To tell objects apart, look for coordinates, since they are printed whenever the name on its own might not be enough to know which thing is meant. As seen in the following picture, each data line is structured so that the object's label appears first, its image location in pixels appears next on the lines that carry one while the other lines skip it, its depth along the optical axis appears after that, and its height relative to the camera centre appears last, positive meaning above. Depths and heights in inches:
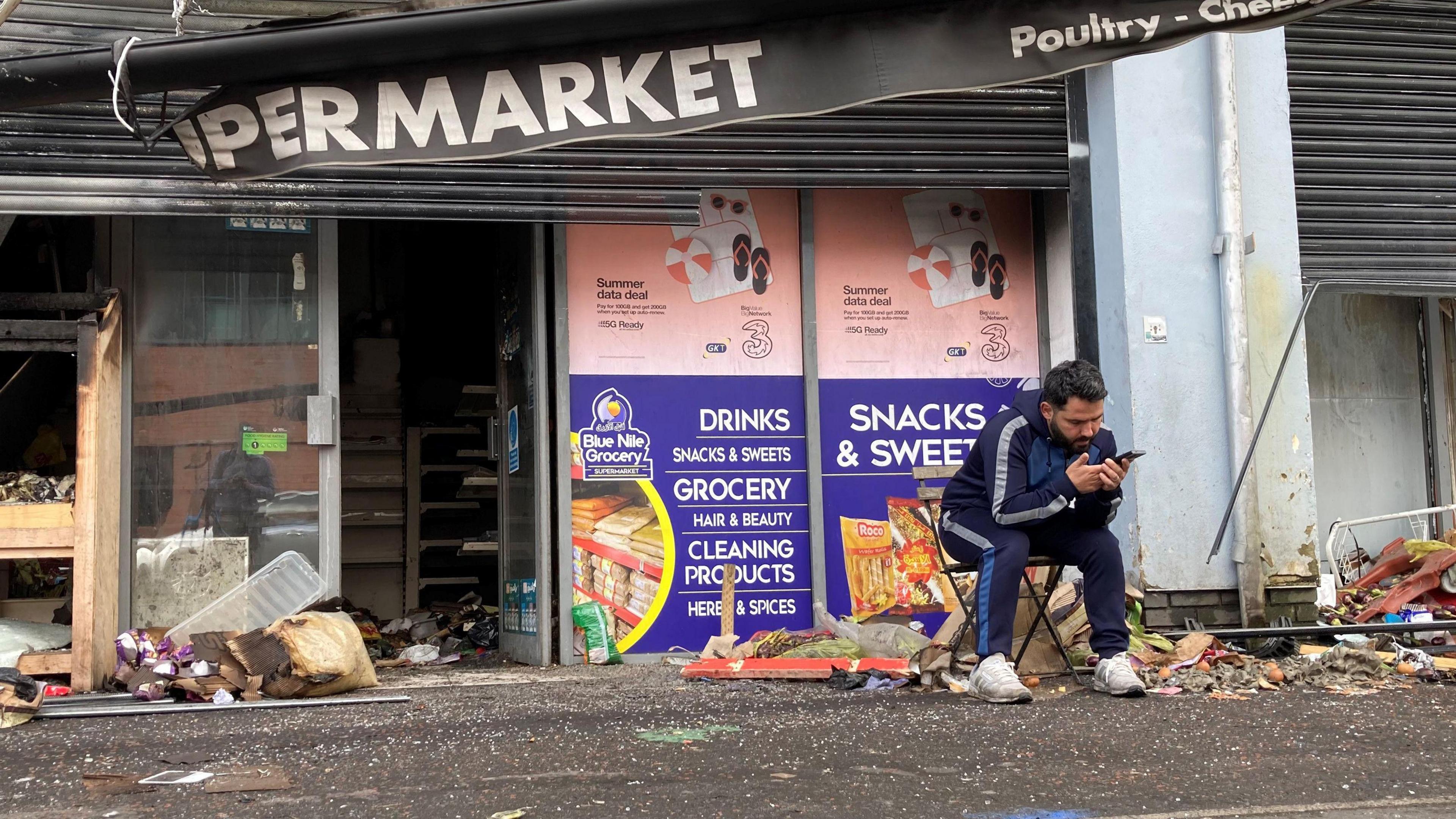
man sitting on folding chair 196.2 -9.1
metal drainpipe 251.4 +28.2
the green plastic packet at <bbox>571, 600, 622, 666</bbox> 272.2 -34.5
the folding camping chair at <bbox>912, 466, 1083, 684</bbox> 209.5 -23.2
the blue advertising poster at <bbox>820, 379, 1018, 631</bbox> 284.8 -6.3
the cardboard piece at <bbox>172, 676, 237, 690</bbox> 223.0 -35.5
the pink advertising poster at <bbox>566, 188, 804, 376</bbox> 281.0 +40.4
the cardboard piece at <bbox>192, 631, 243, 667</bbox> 229.0 -29.7
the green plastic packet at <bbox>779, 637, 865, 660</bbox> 244.8 -36.0
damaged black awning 140.4 +45.2
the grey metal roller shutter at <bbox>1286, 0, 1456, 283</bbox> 277.3 +68.5
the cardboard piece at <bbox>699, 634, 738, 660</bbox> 262.4 -37.0
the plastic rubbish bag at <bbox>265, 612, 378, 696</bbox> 221.5 -30.3
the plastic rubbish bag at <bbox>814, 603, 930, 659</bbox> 243.8 -34.2
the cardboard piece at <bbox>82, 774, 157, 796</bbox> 144.7 -34.5
